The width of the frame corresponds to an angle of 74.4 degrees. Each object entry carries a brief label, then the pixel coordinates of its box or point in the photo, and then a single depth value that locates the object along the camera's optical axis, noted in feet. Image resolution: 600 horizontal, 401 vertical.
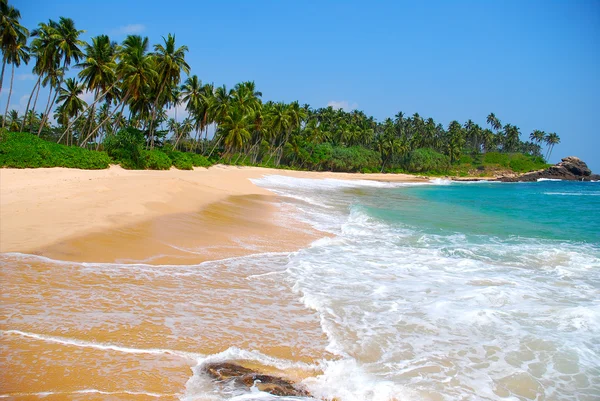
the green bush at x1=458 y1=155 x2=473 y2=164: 351.05
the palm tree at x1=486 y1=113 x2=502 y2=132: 422.82
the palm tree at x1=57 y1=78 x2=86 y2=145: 124.57
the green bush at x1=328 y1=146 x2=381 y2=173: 247.50
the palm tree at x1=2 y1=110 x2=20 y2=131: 182.67
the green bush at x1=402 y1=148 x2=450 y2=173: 296.92
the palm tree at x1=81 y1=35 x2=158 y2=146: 106.63
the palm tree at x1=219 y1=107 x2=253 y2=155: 150.10
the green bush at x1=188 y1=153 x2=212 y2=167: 138.51
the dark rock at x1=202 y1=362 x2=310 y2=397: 12.26
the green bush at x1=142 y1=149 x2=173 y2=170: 106.93
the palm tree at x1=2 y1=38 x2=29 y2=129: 103.65
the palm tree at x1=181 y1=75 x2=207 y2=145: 147.74
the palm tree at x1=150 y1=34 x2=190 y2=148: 118.52
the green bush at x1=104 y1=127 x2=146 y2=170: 103.35
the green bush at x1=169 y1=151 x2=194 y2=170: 122.42
